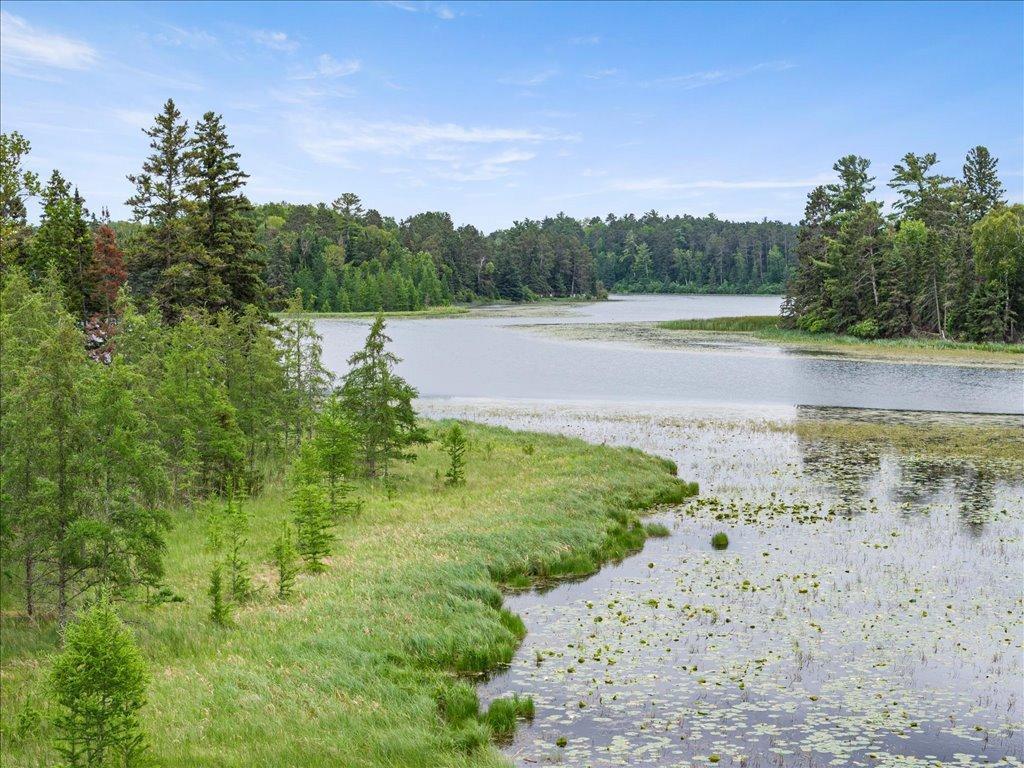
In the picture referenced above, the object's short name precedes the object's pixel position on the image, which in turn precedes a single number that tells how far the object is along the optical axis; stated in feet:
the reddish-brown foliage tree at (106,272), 200.83
